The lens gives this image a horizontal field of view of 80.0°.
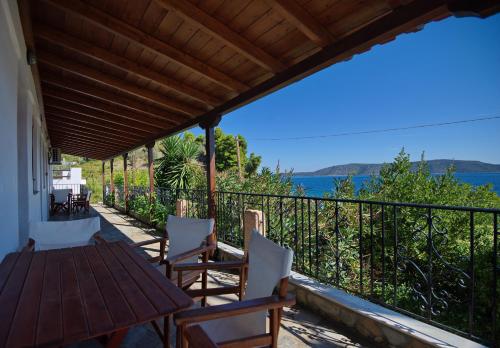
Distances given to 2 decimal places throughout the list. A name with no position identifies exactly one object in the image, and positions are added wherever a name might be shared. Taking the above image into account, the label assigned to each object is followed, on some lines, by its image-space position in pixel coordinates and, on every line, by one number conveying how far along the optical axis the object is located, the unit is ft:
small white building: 53.52
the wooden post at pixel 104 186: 43.84
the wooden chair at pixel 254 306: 4.14
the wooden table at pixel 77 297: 3.23
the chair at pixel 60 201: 30.50
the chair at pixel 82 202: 31.55
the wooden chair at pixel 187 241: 7.46
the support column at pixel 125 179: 30.45
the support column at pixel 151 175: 23.76
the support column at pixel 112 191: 37.66
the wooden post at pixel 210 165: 14.16
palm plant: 28.45
